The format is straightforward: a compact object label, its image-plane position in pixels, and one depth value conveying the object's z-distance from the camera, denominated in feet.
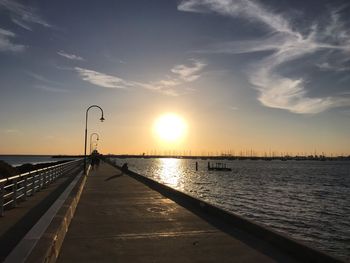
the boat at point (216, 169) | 410.93
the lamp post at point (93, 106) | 127.50
